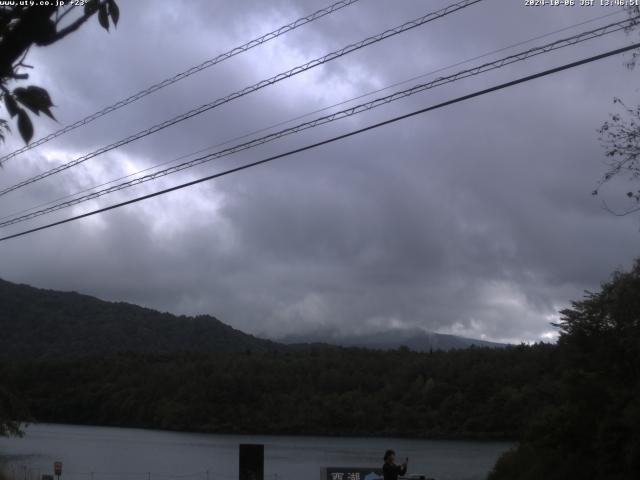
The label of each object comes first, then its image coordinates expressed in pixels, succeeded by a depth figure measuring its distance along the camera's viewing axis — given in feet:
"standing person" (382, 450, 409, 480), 49.44
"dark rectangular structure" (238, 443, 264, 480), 60.34
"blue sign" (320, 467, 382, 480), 62.69
